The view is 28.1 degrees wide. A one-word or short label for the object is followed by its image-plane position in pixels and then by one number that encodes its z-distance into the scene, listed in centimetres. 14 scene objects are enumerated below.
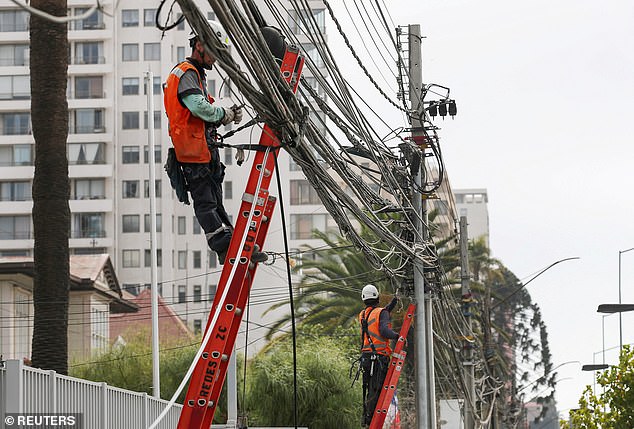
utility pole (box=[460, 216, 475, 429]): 3391
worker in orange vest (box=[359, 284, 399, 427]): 1903
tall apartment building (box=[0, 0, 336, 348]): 9456
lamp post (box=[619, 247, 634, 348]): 5037
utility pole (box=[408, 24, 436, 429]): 2316
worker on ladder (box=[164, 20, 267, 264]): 949
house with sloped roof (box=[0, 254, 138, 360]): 5438
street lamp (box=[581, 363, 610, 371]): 4285
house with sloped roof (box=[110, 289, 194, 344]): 7006
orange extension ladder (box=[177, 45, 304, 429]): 940
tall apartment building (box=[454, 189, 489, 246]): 17062
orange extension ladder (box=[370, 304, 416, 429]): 2003
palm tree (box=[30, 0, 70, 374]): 1995
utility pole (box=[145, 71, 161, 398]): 3992
